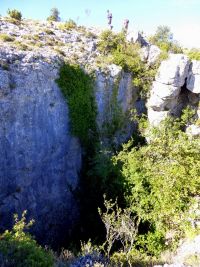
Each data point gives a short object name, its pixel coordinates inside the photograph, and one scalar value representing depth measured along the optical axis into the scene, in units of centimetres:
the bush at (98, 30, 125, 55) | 1425
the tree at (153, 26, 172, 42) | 1674
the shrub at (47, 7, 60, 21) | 1694
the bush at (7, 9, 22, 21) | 1428
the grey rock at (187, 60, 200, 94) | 1358
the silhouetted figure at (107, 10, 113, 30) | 1628
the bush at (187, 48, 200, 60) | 1423
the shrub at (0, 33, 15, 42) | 1169
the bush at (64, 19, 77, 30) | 1506
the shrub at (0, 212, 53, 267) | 632
